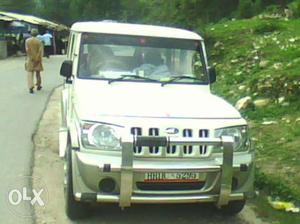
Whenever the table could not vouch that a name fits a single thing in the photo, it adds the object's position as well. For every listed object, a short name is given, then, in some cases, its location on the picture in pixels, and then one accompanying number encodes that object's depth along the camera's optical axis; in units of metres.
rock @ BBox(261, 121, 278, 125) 9.68
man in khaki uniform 16.92
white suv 5.27
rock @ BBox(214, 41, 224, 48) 19.68
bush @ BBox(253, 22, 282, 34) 20.05
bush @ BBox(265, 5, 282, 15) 28.71
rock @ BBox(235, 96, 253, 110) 11.04
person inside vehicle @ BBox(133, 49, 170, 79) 6.99
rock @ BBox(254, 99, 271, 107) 11.02
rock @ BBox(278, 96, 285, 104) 10.75
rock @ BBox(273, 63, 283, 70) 13.30
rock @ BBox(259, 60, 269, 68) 14.32
